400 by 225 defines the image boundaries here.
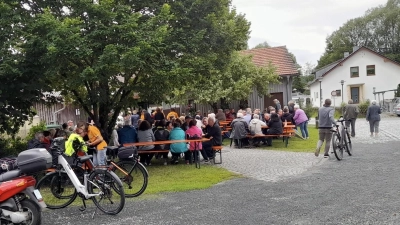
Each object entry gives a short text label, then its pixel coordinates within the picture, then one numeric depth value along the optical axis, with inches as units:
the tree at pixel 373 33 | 2913.4
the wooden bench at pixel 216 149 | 500.4
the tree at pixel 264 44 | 3956.4
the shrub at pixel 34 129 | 590.2
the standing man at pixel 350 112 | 707.4
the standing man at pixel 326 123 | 483.8
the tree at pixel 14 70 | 377.1
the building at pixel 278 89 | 1245.1
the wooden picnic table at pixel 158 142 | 473.7
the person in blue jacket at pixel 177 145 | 487.8
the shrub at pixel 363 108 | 1515.7
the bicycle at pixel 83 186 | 278.2
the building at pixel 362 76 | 2011.6
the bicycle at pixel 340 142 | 475.5
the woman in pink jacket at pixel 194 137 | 483.8
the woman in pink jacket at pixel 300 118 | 737.0
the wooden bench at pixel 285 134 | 642.2
